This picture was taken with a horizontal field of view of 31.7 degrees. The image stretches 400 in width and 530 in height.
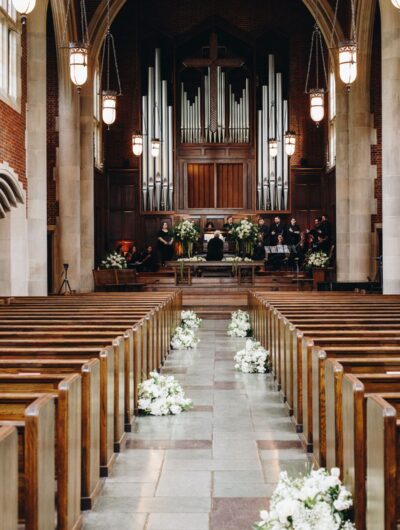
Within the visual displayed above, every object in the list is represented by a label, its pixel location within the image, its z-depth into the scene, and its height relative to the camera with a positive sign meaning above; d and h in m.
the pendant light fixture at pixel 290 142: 18.56 +3.01
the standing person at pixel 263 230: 20.11 +0.76
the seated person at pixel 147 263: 19.98 -0.18
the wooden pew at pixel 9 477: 2.31 -0.75
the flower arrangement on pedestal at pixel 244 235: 17.62 +0.54
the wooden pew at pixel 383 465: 2.57 -0.79
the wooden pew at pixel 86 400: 3.71 -0.79
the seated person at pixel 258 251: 18.56 +0.14
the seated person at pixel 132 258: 19.92 -0.03
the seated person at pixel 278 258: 19.17 -0.05
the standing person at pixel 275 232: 20.08 +0.70
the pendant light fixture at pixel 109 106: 13.98 +3.02
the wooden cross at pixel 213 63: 21.44 +5.91
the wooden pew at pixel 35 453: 2.69 -0.77
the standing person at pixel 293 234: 19.70 +0.62
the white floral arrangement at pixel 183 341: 10.20 -1.24
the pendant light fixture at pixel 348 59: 10.44 +2.93
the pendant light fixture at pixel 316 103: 14.27 +3.11
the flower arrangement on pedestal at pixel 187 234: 17.70 +0.57
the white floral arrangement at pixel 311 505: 2.96 -1.07
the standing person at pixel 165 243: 19.98 +0.39
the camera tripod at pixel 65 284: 15.52 -0.62
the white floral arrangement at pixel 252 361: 8.07 -1.21
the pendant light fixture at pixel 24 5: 7.65 +2.75
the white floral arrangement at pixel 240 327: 11.55 -1.18
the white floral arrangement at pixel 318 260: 17.59 -0.10
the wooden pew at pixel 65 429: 3.14 -0.79
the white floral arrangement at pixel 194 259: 17.34 -0.06
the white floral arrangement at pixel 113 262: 17.97 -0.13
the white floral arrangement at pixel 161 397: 5.98 -1.22
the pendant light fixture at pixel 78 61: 10.51 +2.94
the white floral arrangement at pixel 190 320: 12.53 -1.17
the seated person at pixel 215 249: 18.33 +0.19
